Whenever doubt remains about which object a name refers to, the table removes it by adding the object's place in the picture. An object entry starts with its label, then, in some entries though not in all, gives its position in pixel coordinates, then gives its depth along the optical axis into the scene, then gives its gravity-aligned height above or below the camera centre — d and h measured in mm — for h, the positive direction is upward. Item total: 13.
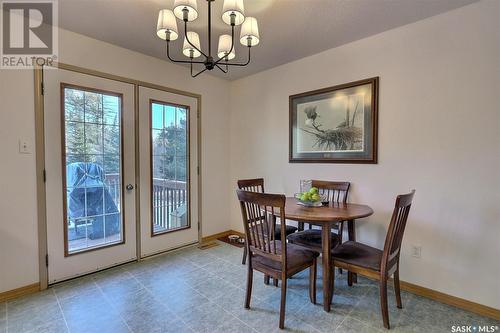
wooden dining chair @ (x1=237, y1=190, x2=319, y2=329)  1802 -689
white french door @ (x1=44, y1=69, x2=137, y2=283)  2370 -113
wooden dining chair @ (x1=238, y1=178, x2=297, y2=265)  2724 -326
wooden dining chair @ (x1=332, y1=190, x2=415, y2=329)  1760 -759
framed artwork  2561 +425
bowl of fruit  2258 -344
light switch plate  2195 +132
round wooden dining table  1873 -430
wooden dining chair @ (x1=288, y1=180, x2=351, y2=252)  2316 -729
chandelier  1604 +985
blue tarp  2498 -387
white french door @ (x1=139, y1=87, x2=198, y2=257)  3016 -107
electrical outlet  2293 -843
